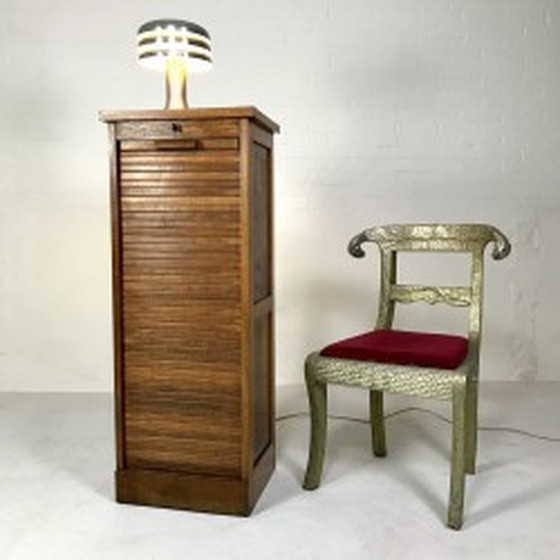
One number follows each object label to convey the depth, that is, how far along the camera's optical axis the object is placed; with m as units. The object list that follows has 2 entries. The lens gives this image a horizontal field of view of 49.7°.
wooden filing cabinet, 1.83
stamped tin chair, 1.81
